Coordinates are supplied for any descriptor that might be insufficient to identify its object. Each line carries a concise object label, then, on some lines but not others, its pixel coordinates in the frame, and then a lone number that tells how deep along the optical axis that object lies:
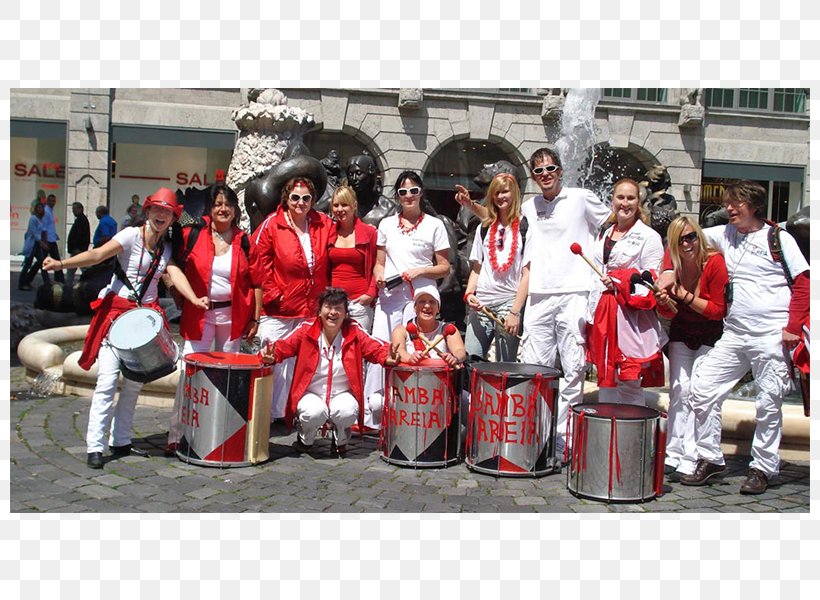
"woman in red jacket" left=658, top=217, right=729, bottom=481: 5.07
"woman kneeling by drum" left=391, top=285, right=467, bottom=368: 5.49
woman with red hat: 5.24
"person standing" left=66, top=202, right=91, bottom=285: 16.75
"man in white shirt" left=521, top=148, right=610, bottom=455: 5.58
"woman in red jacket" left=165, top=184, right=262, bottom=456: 5.62
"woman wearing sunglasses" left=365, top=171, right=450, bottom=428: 6.10
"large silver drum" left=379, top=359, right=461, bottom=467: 5.32
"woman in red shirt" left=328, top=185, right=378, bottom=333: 6.17
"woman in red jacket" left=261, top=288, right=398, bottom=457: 5.60
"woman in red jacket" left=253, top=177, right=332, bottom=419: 6.04
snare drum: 5.10
